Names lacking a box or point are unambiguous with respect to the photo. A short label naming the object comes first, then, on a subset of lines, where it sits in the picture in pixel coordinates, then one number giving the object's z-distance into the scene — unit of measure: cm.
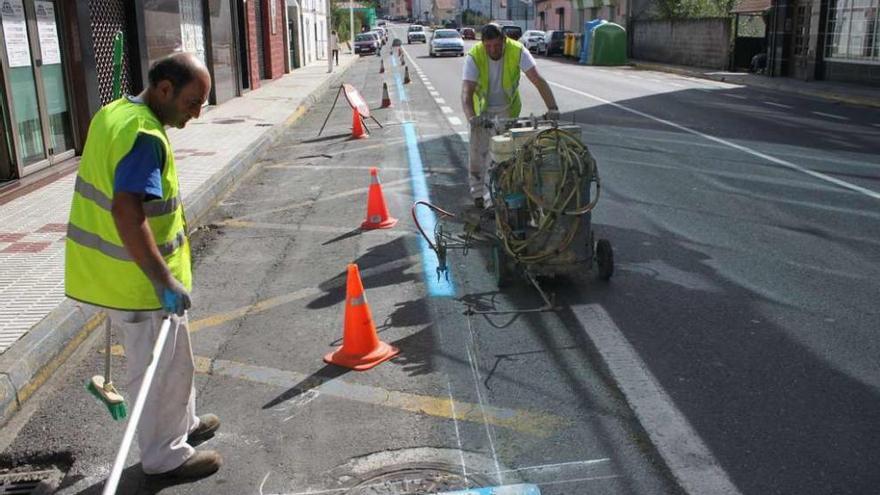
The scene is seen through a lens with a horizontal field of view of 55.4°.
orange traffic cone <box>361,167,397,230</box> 819
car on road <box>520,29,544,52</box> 5322
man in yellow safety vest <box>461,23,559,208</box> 774
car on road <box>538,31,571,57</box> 5009
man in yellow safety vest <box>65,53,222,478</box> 321
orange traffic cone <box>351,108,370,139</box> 1516
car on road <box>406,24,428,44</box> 8006
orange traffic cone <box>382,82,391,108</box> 2061
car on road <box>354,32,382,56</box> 5809
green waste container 4044
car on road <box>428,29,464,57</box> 5009
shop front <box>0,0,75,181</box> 965
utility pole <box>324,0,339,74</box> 3429
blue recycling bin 4156
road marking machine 582
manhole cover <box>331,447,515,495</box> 359
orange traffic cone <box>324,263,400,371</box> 492
